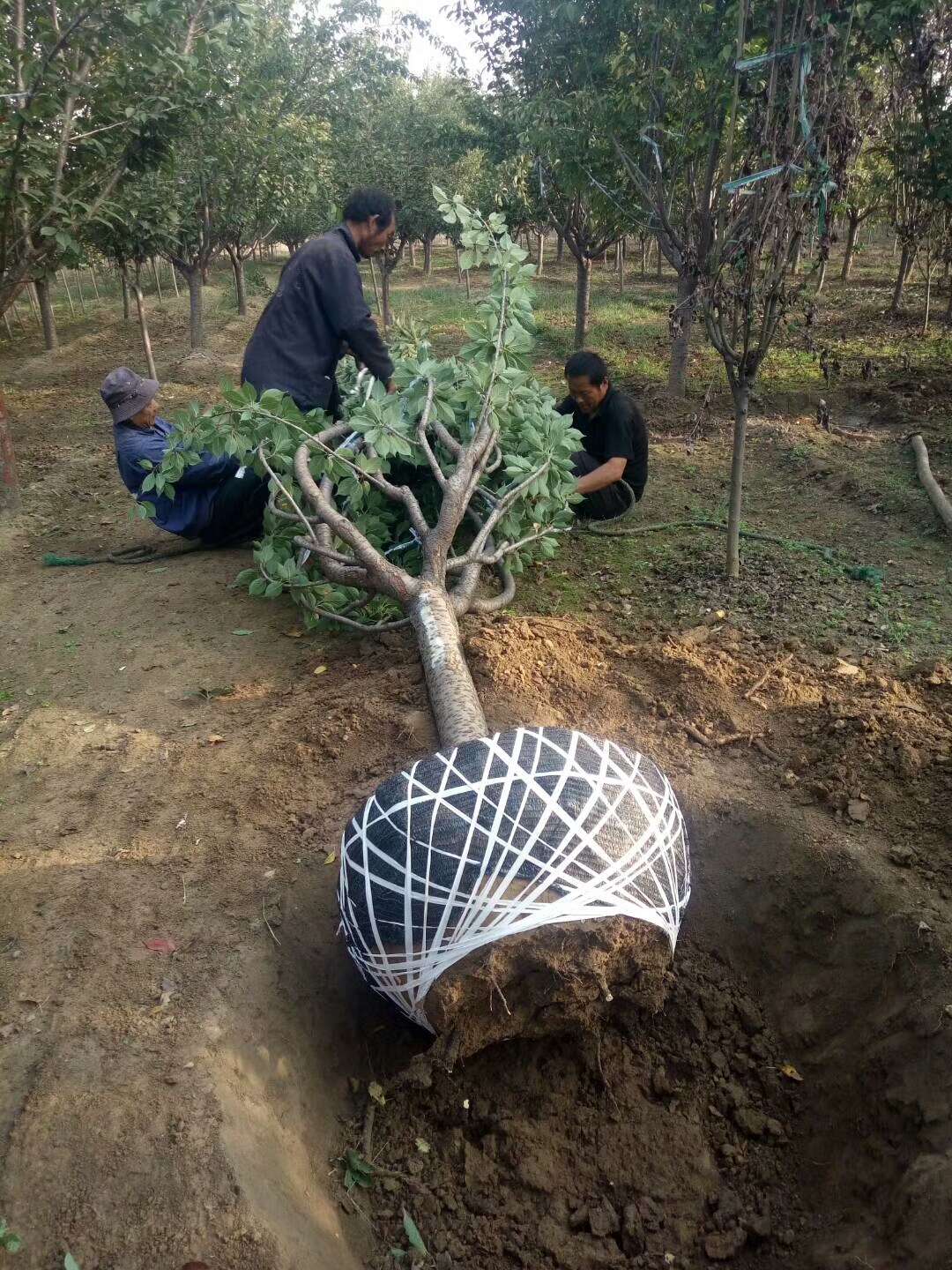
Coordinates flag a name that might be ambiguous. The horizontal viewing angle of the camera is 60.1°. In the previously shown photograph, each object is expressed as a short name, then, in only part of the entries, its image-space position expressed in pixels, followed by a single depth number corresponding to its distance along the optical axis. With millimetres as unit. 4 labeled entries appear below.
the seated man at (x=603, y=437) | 5262
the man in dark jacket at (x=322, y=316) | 4871
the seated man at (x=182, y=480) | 5348
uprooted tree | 1972
